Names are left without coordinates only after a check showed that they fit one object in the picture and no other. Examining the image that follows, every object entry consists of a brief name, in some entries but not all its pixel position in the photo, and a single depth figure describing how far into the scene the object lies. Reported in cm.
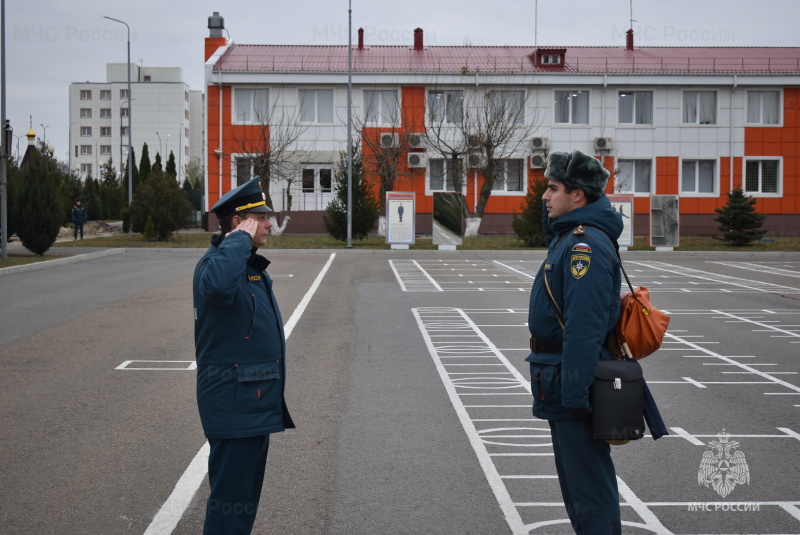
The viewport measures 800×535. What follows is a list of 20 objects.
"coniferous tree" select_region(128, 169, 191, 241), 3762
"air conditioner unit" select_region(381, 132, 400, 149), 4366
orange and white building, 4572
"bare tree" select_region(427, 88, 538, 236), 4303
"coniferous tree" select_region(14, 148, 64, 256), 2836
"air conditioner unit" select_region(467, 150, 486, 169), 4359
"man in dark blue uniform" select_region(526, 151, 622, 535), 379
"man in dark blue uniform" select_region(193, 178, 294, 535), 391
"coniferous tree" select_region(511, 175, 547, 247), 3428
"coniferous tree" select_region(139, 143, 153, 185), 6384
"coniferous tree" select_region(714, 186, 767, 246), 3575
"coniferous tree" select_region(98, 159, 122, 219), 6531
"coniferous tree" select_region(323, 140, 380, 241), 3594
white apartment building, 10806
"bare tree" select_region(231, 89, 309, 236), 4347
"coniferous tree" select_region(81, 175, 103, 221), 5688
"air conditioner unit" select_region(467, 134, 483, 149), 4288
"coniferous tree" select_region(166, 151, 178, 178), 5908
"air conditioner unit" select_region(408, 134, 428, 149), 4441
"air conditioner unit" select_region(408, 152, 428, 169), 4441
